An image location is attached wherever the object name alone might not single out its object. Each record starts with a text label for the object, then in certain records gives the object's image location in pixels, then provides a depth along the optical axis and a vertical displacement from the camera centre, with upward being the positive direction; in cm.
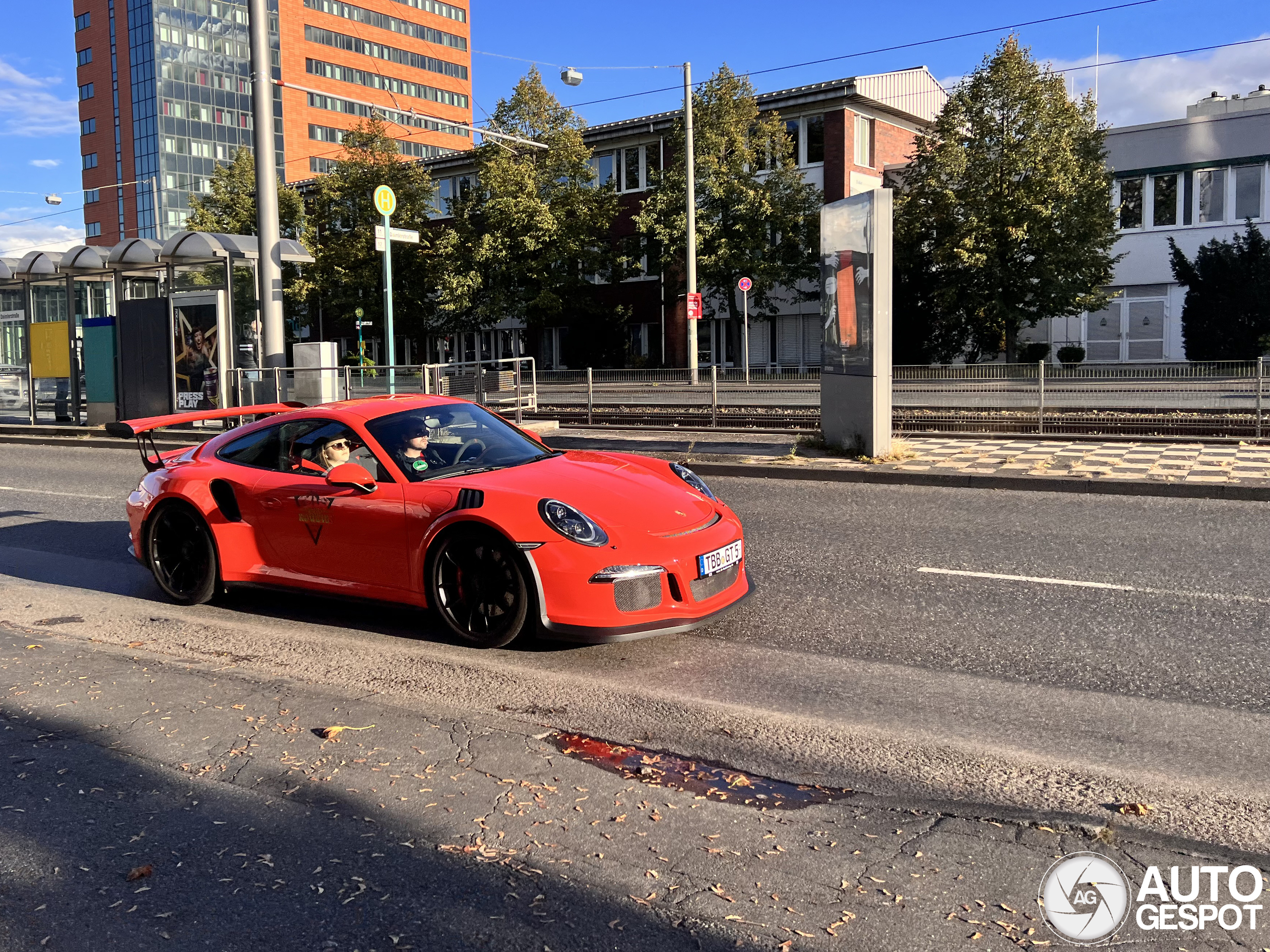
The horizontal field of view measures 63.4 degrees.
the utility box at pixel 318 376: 1902 +49
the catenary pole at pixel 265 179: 1703 +376
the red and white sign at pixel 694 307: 3139 +268
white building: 3888 +690
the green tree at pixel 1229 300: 3419 +287
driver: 586 -30
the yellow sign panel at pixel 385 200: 1936 +380
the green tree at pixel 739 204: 3906 +727
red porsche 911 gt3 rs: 512 -68
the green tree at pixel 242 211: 5019 +1015
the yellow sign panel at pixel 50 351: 2272 +127
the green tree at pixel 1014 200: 3422 +640
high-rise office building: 8456 +2693
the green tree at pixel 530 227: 4266 +721
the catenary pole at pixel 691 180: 3155 +662
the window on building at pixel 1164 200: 4022 +728
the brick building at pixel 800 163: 4100 +969
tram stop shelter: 1983 +170
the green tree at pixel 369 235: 4725 +790
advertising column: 1338 +95
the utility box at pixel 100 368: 2172 +82
